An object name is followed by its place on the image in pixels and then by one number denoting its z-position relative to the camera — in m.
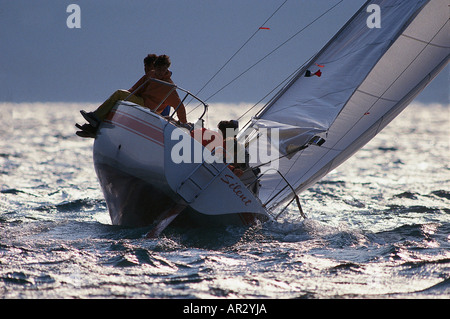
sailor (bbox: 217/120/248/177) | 13.59
